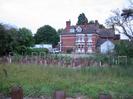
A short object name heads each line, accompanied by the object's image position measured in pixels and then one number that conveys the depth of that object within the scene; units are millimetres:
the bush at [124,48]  16495
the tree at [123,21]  17093
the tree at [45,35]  38782
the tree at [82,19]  39979
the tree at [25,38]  25704
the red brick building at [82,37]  33778
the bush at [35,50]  24314
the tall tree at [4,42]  20506
